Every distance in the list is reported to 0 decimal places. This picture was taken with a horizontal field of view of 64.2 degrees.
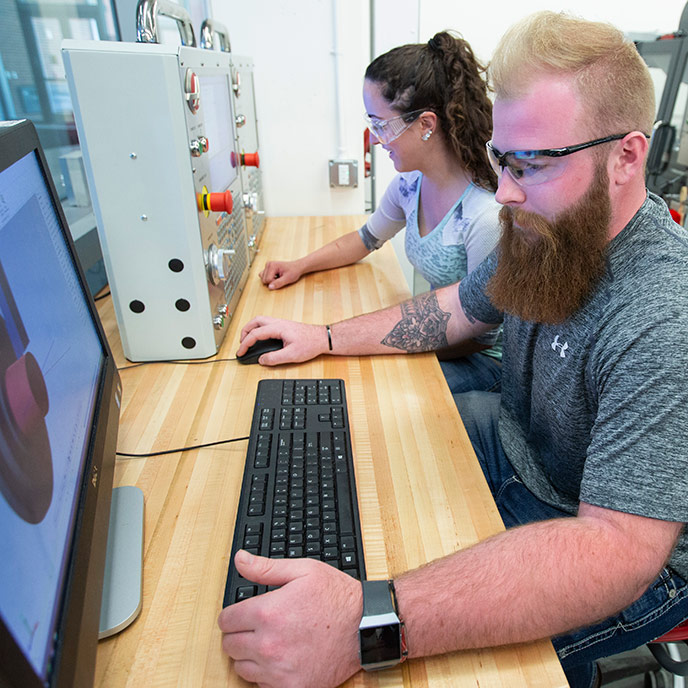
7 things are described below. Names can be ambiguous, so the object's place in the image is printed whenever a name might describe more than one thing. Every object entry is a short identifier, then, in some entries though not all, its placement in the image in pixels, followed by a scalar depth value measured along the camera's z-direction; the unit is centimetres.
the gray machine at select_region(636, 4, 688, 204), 218
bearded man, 52
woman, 122
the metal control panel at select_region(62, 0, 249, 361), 80
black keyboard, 59
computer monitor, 34
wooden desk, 50
